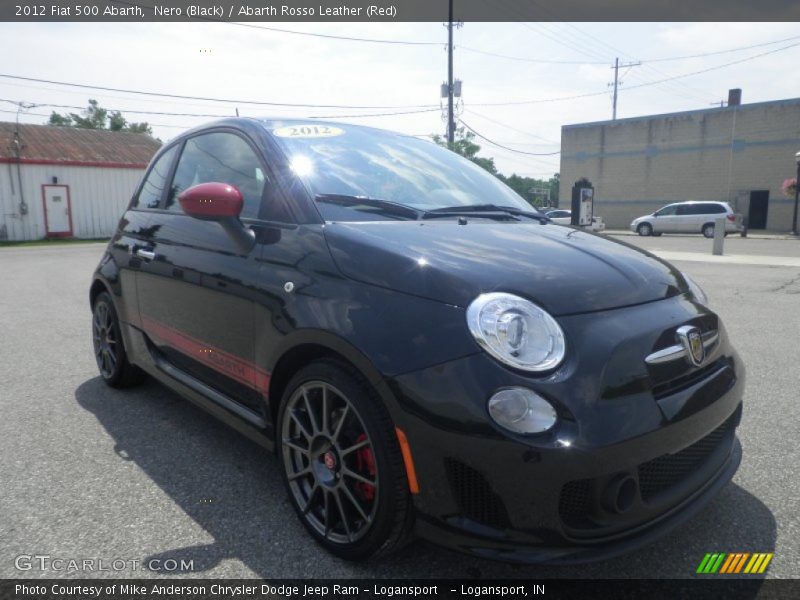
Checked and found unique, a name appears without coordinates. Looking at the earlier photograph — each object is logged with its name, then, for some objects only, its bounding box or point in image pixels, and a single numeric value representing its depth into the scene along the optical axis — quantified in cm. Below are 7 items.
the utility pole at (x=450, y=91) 2844
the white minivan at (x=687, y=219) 2550
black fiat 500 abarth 169
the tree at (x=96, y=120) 5712
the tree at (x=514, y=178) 4441
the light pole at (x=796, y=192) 2629
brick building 3266
